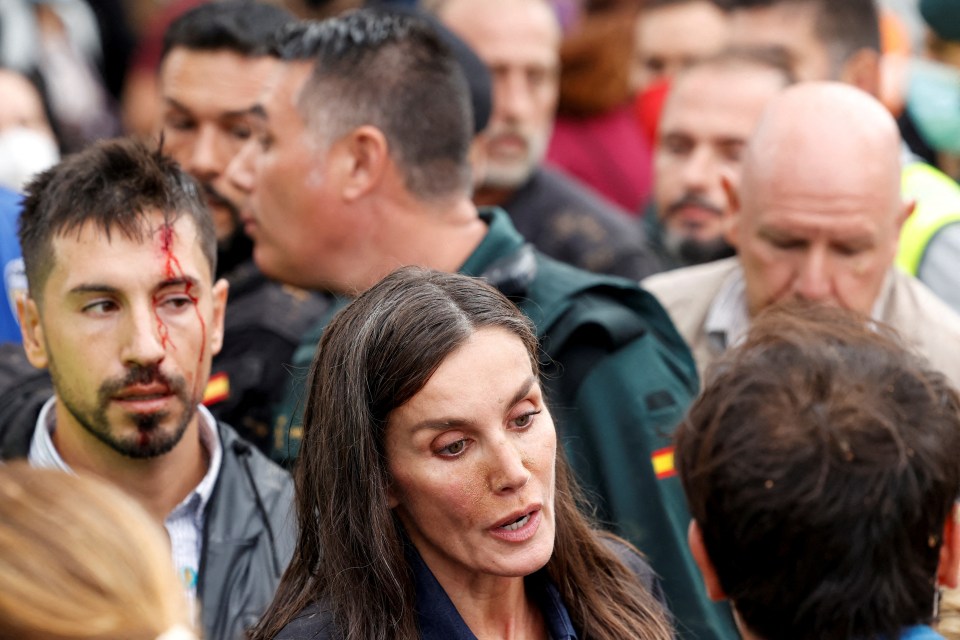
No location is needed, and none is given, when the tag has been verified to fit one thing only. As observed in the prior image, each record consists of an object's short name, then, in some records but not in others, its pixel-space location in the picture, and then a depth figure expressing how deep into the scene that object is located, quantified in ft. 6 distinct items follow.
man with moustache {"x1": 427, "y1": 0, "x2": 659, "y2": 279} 18.43
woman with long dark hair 8.46
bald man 12.82
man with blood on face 10.11
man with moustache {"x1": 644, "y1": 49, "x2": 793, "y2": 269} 17.28
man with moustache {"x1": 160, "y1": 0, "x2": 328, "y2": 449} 13.79
